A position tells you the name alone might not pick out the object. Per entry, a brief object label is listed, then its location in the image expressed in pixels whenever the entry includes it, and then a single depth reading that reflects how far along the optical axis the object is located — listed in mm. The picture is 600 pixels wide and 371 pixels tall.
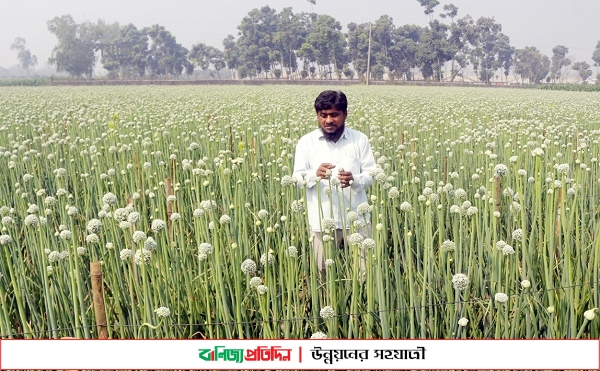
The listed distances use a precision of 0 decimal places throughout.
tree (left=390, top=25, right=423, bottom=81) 88562
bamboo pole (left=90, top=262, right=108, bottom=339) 1976
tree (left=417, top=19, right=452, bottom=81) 85000
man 3178
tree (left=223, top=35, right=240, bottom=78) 99375
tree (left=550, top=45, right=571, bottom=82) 115906
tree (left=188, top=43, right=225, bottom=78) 107000
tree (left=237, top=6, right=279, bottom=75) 91188
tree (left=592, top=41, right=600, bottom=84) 122938
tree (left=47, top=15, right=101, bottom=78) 98625
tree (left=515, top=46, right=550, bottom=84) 107875
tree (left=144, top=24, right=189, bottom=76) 104938
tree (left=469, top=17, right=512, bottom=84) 97812
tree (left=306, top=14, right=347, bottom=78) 85375
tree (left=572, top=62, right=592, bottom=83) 117062
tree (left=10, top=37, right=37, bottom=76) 170625
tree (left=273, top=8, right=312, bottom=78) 90750
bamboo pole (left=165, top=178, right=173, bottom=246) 3012
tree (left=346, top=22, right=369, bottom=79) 84375
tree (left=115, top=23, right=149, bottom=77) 99375
